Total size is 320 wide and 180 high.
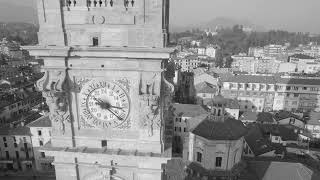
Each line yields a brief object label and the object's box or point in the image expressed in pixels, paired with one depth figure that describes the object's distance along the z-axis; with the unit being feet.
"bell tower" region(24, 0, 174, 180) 33.94
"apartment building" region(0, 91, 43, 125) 168.83
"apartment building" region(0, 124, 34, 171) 136.98
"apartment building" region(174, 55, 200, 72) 379.14
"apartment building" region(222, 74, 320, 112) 208.64
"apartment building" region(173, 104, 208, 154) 156.46
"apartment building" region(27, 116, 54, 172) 130.82
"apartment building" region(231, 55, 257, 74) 380.76
